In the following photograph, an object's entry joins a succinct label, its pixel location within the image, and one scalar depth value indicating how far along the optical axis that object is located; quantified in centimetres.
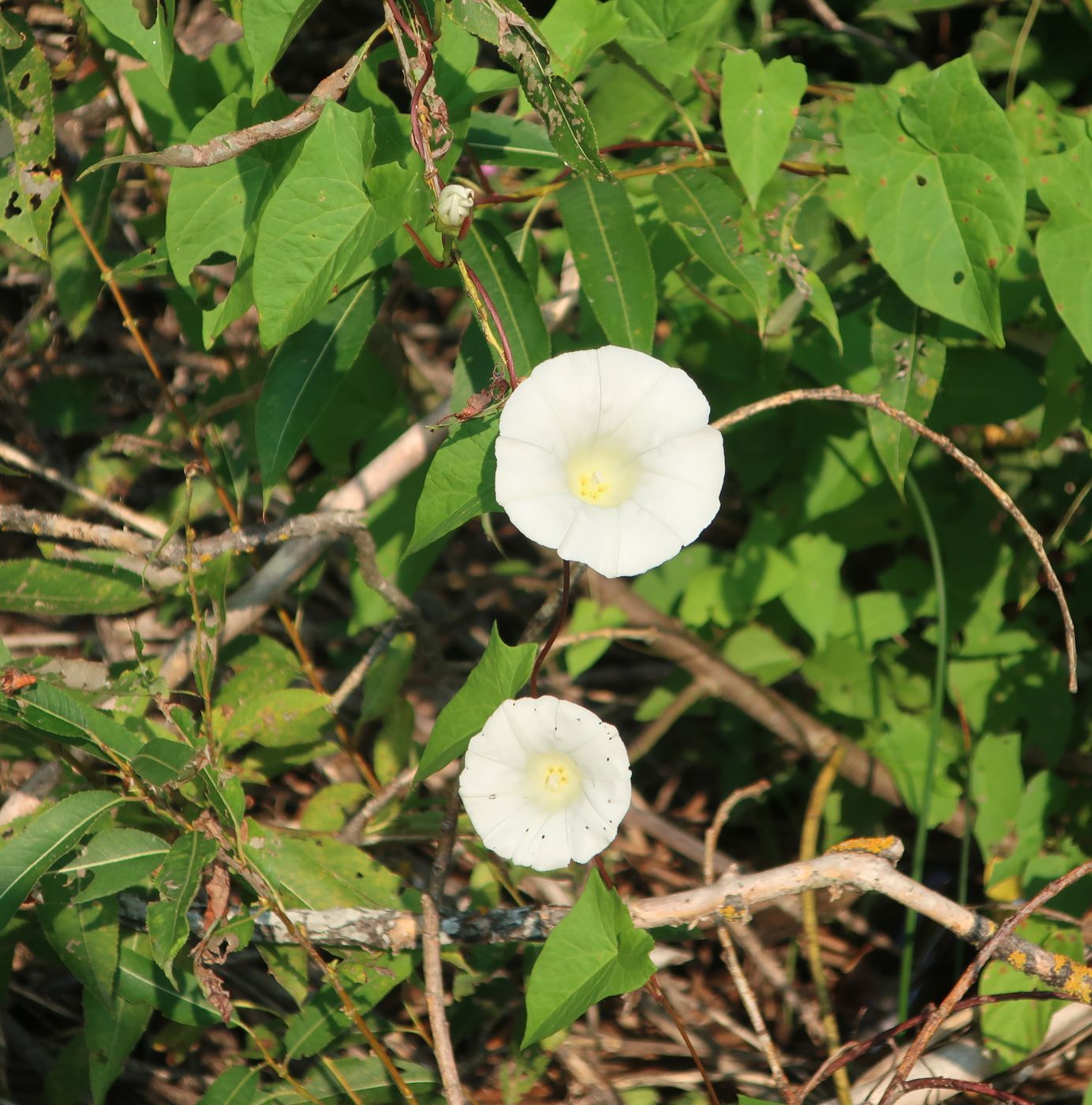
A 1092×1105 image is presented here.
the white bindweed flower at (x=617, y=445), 242
